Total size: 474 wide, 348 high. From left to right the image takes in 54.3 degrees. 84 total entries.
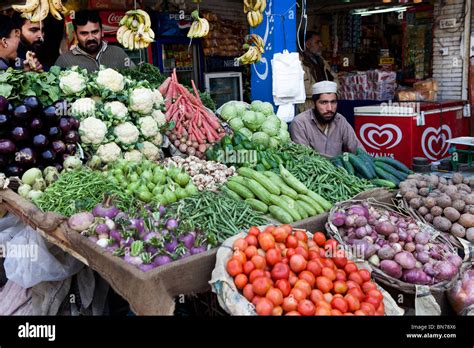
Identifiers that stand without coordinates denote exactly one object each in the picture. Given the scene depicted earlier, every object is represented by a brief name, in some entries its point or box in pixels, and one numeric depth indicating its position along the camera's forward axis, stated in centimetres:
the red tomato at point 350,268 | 258
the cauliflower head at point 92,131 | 381
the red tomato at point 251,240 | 260
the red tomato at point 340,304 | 228
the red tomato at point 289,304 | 226
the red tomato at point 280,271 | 240
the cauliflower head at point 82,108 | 392
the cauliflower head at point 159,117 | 430
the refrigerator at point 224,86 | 947
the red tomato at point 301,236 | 269
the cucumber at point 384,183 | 375
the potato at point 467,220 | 315
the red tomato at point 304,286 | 233
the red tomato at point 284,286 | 232
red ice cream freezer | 704
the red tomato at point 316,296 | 231
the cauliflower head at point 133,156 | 394
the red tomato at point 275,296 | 225
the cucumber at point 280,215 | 305
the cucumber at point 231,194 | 331
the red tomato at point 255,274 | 238
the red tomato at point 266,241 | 257
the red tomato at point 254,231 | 266
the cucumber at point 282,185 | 333
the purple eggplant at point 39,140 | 359
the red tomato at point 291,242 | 262
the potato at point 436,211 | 327
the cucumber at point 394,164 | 414
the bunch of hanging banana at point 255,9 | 543
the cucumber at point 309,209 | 319
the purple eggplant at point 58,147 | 367
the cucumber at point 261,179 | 333
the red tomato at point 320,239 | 276
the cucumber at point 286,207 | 311
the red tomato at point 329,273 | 245
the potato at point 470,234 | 312
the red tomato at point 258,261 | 244
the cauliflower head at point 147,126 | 411
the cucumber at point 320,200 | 329
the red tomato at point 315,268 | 247
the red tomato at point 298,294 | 229
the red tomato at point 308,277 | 241
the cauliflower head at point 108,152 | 384
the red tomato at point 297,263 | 246
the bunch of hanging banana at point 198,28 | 495
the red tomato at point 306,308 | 222
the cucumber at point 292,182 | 339
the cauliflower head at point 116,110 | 398
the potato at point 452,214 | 320
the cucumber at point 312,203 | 324
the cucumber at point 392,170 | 397
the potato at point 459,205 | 323
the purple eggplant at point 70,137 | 374
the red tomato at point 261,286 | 229
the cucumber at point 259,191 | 327
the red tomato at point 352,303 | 230
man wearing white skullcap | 514
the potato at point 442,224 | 320
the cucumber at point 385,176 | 388
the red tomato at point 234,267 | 241
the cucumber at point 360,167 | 395
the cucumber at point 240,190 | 333
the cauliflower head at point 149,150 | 409
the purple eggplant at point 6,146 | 348
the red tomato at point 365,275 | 254
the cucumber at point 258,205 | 320
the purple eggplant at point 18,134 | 353
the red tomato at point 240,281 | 238
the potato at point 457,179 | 366
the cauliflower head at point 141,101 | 411
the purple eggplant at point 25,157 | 355
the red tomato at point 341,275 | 250
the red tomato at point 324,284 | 239
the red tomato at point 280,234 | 265
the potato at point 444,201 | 327
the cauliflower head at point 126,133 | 396
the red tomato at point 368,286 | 247
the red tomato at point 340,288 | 241
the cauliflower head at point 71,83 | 397
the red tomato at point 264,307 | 220
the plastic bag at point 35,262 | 312
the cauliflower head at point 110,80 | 411
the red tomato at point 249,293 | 233
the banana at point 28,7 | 396
